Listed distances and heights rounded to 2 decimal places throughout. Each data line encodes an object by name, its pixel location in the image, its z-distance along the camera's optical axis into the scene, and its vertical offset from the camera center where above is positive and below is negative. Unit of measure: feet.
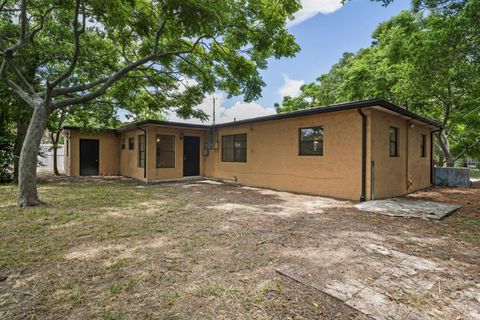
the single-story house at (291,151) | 22.21 +0.97
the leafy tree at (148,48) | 18.45 +11.33
